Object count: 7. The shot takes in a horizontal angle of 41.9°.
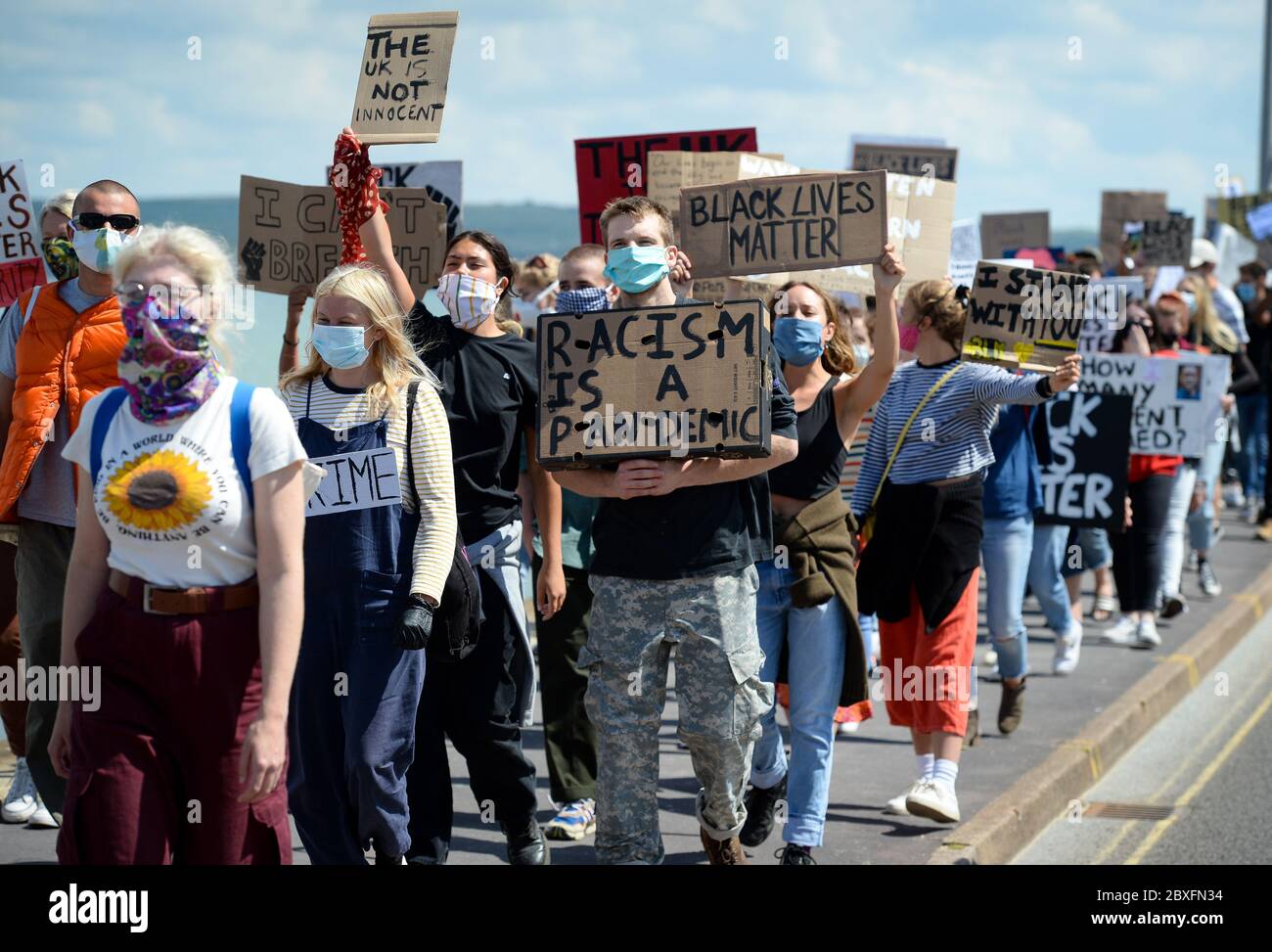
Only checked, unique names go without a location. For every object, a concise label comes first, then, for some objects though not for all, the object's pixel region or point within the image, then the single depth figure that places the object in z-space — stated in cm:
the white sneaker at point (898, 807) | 694
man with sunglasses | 560
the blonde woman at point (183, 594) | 362
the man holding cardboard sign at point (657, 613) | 496
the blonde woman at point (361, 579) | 479
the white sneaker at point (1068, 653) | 1021
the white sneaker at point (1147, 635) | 1112
